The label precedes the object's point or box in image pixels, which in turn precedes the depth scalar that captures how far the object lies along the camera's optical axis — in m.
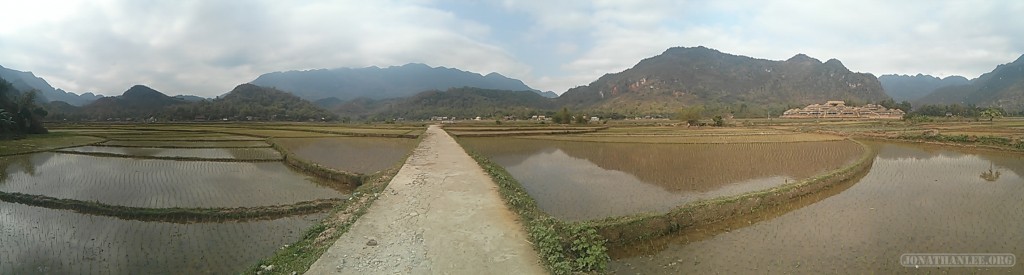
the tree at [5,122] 30.75
